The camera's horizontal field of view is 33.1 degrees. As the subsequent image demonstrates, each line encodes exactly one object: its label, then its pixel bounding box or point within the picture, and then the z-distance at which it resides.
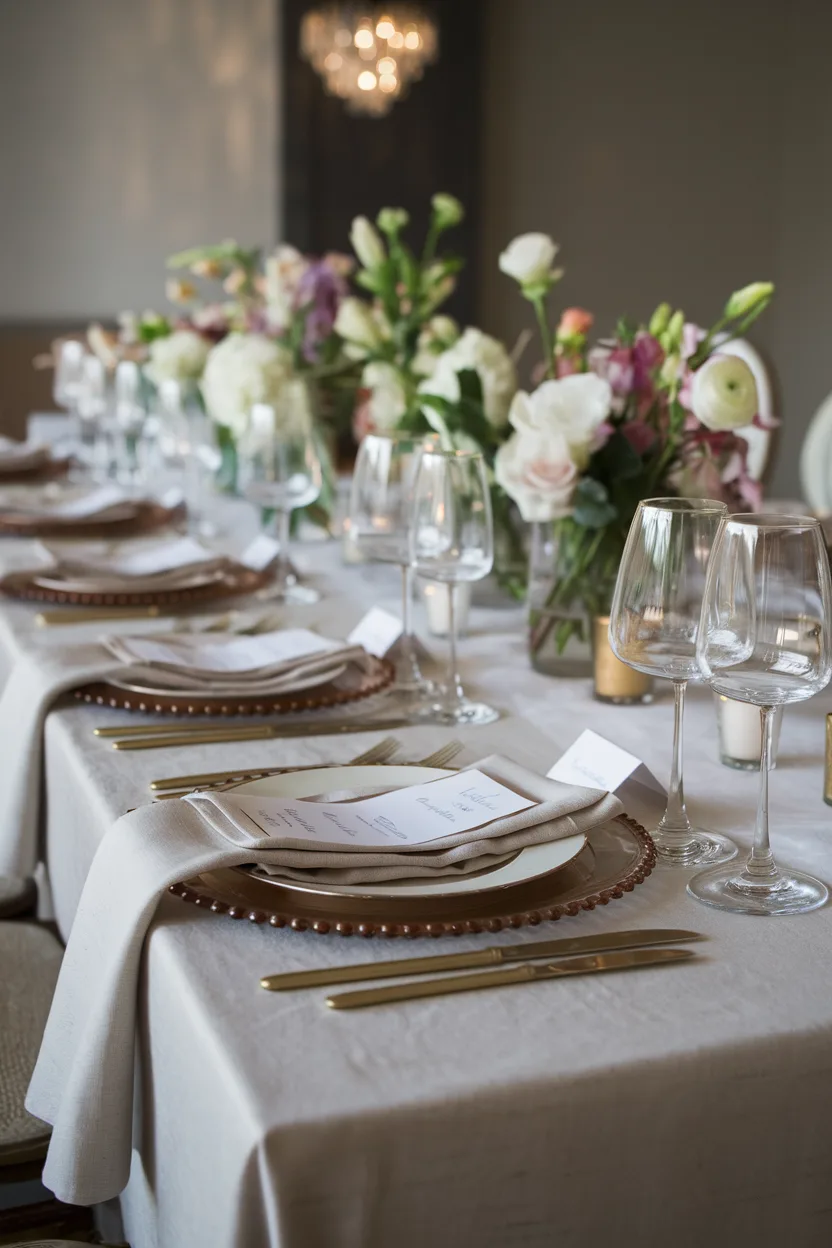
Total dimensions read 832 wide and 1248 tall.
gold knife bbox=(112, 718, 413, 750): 1.23
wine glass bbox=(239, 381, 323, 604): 1.83
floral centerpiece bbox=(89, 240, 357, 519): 2.31
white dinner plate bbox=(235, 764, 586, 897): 0.86
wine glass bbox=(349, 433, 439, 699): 1.50
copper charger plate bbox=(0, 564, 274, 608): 1.78
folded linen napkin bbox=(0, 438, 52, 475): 3.03
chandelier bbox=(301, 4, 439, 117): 5.19
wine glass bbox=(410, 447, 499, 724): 1.30
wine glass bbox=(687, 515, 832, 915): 0.85
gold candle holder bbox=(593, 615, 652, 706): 1.40
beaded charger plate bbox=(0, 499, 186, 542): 2.30
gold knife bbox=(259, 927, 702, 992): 0.79
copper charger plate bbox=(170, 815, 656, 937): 0.84
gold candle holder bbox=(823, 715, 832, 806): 1.11
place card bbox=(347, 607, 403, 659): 1.52
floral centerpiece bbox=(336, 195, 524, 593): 1.66
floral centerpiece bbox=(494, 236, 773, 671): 1.43
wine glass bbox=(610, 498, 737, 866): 0.97
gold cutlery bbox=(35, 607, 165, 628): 1.70
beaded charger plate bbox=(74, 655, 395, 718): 1.31
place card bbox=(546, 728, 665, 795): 1.07
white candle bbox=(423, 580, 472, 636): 1.69
